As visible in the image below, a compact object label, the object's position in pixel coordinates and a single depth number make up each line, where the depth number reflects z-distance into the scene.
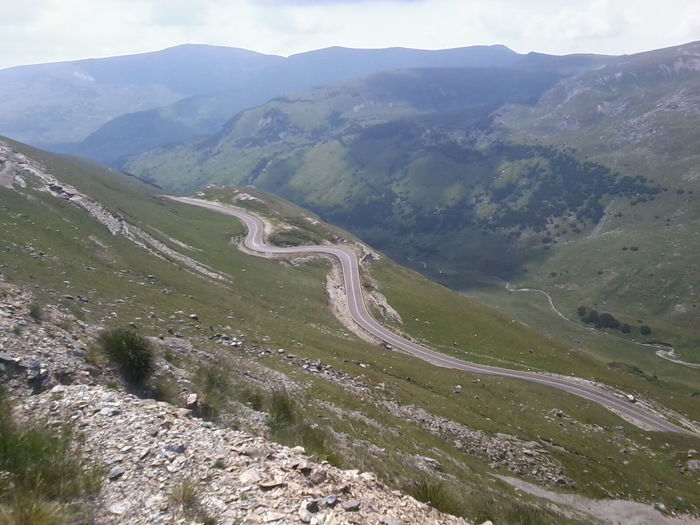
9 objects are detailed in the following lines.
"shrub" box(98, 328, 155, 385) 21.64
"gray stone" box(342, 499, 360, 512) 12.67
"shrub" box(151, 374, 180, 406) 21.19
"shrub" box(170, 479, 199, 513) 12.10
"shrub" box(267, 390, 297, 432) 21.41
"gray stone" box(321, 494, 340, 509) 12.64
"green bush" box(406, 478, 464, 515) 15.62
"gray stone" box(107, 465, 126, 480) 13.09
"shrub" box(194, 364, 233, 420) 21.36
